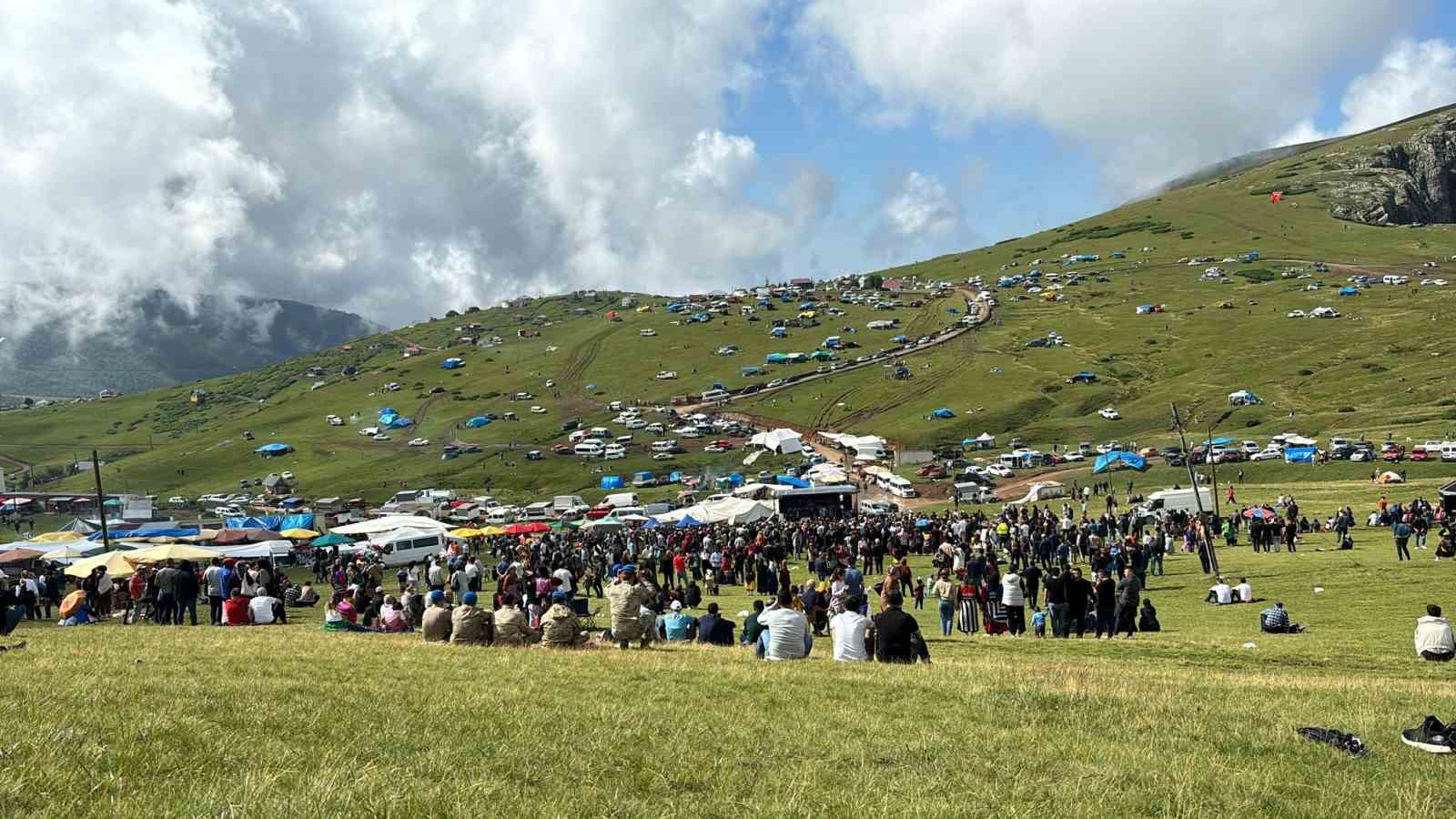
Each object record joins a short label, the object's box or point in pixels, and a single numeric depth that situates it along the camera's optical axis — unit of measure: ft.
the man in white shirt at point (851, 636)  50.62
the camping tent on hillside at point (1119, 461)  237.86
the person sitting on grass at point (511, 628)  58.95
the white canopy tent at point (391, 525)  178.50
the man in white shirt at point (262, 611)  82.74
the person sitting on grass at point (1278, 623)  72.59
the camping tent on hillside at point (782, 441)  321.73
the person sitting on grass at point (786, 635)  52.47
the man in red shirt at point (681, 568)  123.24
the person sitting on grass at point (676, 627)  68.64
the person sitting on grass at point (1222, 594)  89.25
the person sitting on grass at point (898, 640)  49.75
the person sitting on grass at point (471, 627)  59.06
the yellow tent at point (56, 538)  165.68
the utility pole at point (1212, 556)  102.27
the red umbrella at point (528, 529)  189.98
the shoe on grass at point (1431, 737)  31.42
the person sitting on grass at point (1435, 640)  56.08
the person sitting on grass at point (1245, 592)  87.97
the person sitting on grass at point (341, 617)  74.54
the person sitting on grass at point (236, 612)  81.66
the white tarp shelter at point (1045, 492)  224.33
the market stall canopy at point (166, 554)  109.09
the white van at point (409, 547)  176.55
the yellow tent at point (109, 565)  106.63
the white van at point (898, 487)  258.78
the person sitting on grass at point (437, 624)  61.82
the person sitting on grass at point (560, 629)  56.85
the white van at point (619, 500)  259.70
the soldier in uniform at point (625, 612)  58.85
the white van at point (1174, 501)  172.35
